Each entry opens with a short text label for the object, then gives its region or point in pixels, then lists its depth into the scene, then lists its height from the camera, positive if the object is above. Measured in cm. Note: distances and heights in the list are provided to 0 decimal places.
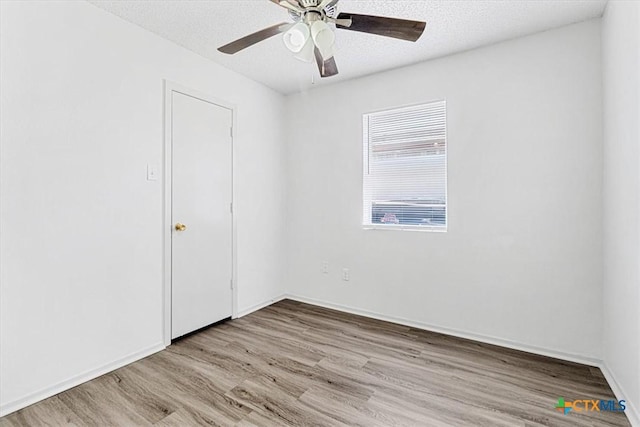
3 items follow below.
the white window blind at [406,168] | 305 +46
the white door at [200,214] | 278 +1
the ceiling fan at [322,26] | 160 +96
